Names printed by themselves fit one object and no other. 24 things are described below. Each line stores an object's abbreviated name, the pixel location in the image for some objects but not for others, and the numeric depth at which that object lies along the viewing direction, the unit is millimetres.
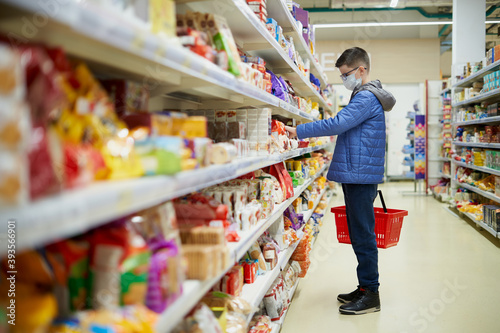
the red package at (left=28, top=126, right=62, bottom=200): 785
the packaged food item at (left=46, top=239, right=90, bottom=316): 1008
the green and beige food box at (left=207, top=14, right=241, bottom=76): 1803
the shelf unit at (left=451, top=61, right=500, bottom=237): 5625
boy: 3148
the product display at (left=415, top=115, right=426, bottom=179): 9938
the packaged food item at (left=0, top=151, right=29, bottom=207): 693
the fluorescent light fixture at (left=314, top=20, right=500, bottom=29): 10555
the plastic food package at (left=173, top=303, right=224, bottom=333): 1542
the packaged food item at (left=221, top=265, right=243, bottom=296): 2137
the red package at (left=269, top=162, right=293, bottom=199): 3224
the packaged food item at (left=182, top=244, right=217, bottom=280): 1467
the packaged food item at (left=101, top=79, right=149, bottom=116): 1368
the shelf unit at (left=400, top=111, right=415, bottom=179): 10844
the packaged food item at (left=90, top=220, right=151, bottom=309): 1082
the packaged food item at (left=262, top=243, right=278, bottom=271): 2779
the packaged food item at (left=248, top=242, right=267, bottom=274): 2648
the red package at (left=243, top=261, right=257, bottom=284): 2494
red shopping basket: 3621
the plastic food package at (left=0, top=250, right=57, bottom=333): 842
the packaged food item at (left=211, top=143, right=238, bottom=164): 1690
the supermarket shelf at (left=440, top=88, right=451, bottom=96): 8972
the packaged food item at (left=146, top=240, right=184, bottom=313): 1176
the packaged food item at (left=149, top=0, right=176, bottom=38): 1210
